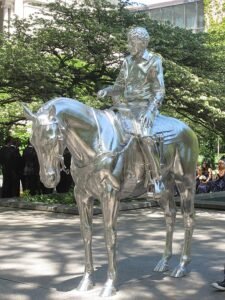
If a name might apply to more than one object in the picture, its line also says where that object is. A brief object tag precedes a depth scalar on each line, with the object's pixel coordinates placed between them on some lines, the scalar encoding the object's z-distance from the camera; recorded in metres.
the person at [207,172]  18.83
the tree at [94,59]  14.08
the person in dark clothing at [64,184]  17.08
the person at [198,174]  18.77
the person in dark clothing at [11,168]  16.20
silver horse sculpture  5.20
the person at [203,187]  18.52
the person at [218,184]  18.42
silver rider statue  6.31
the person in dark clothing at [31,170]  16.14
